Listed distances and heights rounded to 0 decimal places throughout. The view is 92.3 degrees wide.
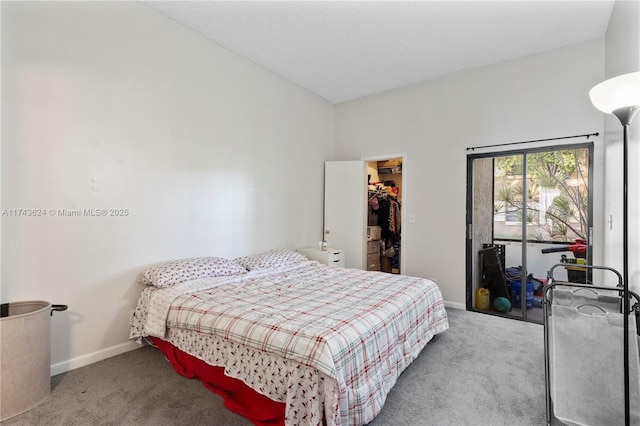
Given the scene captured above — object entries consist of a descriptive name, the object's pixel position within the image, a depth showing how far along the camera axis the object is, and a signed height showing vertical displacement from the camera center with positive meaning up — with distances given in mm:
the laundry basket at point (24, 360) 1798 -905
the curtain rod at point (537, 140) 3149 +864
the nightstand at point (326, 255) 4171 -550
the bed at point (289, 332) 1550 -731
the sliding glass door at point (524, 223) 3301 -60
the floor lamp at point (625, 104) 1457 +586
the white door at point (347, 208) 4637 +120
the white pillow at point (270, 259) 3340 -505
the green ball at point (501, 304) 3678 -1048
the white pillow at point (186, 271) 2561 -507
